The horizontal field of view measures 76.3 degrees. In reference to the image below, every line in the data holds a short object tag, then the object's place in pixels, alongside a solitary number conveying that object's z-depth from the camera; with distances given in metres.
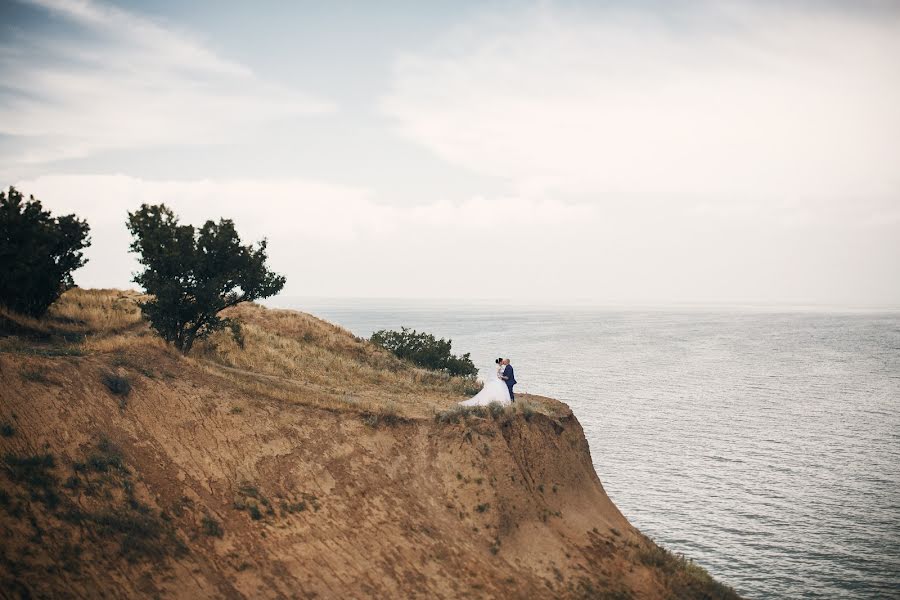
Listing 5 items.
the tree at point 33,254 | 31.59
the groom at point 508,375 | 29.08
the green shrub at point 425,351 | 54.91
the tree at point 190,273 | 30.19
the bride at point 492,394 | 28.41
